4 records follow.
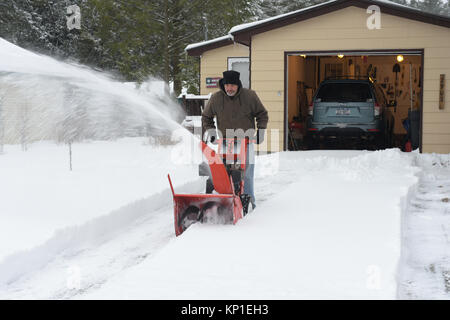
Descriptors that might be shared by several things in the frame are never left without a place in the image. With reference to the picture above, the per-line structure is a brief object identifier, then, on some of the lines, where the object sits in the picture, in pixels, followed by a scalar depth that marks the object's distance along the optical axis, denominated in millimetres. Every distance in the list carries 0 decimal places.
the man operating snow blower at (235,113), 8055
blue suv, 16656
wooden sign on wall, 15602
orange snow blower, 7152
